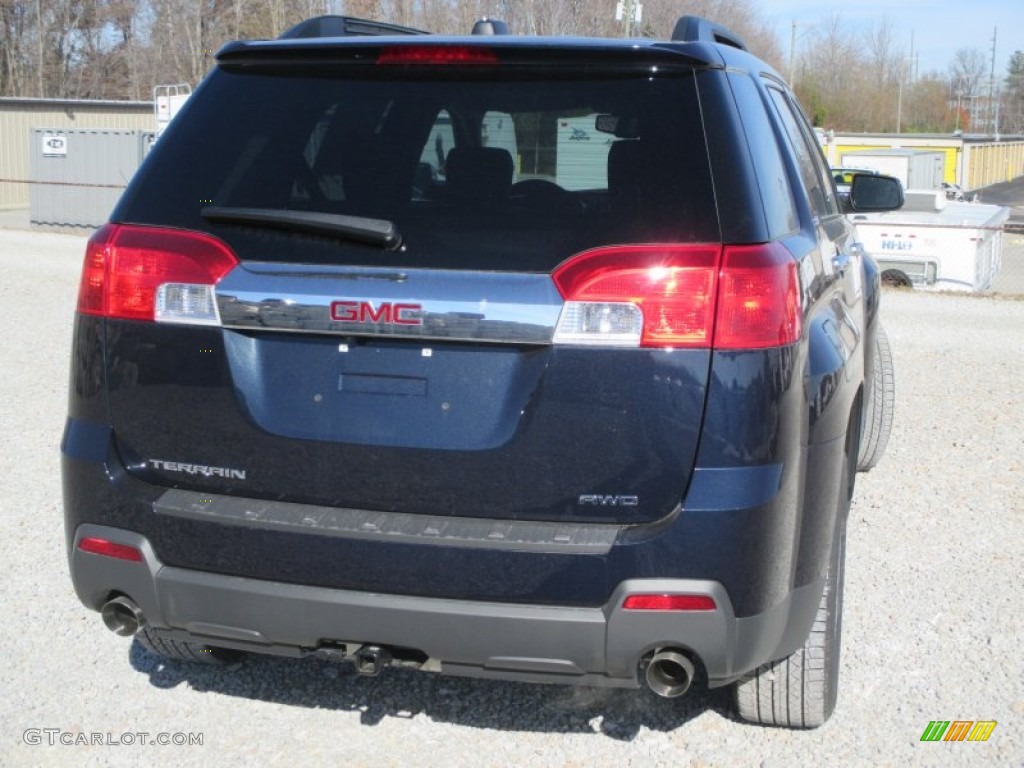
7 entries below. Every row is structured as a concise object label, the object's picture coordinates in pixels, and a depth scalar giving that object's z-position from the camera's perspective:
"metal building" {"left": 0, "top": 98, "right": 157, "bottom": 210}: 34.84
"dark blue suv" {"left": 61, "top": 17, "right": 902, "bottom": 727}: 2.79
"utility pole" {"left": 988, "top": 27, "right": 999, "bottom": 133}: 126.62
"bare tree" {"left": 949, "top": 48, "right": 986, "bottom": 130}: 131.62
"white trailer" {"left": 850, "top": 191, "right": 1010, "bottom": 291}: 18.11
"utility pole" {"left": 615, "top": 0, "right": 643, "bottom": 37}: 21.05
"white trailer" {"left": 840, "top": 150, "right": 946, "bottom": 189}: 34.00
